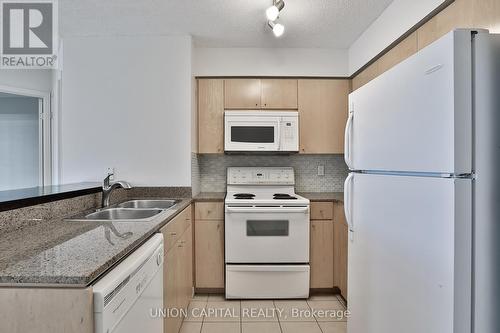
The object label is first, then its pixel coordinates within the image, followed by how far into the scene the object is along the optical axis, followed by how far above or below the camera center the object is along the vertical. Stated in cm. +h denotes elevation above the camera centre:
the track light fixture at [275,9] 191 +106
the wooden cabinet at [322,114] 299 +54
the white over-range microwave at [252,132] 288 +34
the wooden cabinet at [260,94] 296 +75
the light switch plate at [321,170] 325 -6
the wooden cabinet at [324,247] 273 -79
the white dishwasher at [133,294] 83 -46
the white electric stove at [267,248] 261 -77
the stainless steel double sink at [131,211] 188 -34
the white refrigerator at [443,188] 91 -8
